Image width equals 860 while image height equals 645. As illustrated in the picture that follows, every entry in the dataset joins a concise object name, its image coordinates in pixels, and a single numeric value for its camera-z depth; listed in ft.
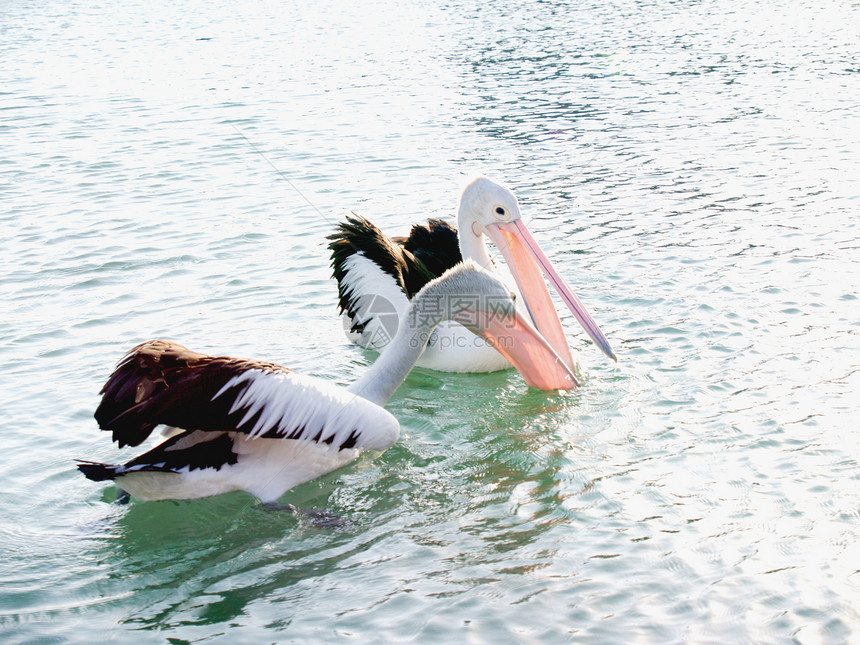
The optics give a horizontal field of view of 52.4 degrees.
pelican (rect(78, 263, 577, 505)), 11.10
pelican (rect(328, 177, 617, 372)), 15.74
